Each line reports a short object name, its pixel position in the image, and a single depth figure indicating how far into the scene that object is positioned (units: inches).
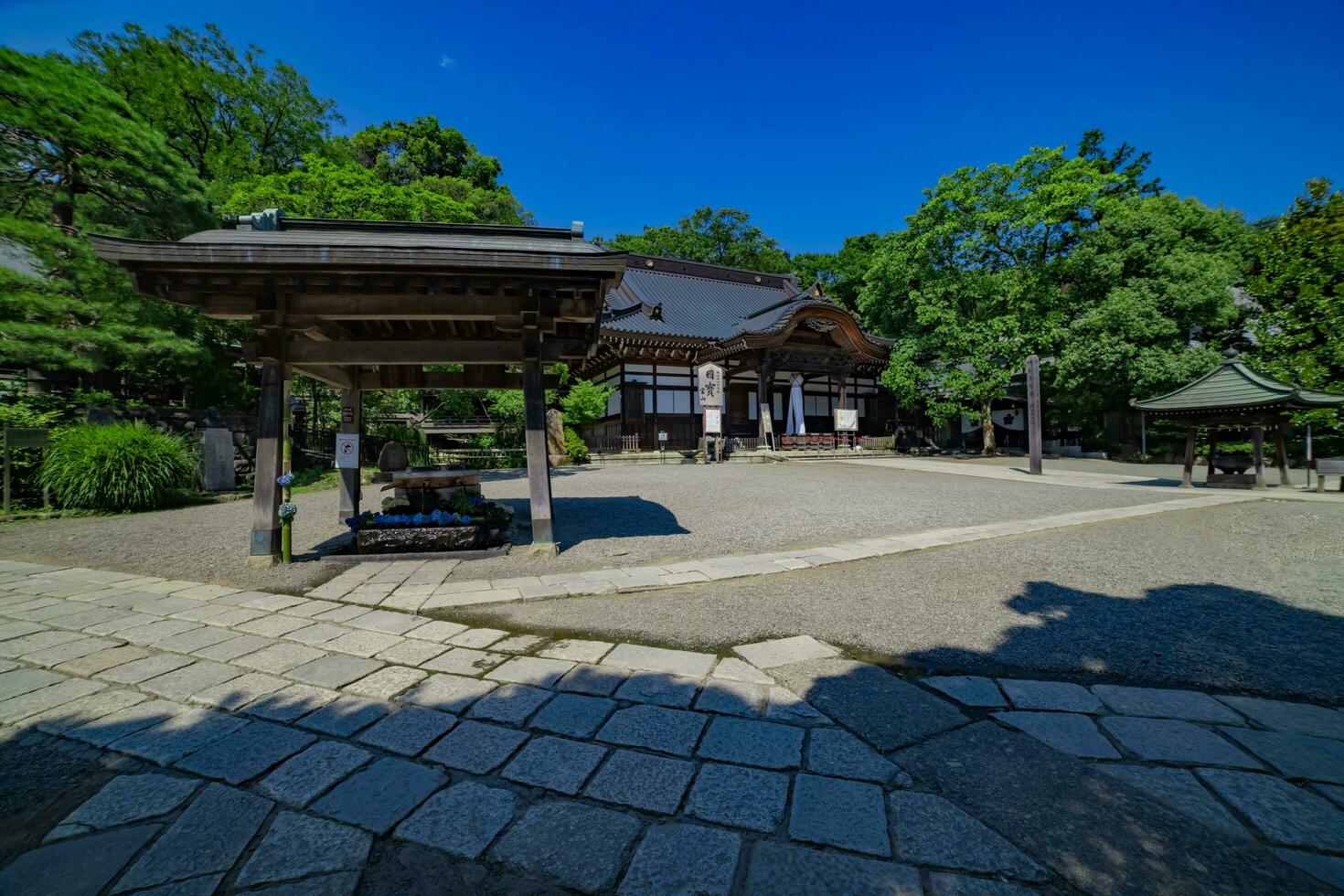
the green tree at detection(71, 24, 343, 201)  599.2
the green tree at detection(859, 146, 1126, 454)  724.7
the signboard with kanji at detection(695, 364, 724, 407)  714.8
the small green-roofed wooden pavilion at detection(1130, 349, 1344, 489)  348.8
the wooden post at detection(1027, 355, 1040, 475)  545.6
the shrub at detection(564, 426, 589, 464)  649.0
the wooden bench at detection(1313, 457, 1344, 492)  381.4
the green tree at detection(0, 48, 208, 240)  405.4
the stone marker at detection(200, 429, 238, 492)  410.6
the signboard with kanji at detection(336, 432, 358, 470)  263.4
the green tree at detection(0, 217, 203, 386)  370.0
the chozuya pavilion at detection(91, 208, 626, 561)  174.4
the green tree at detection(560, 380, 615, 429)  652.1
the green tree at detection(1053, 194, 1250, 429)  631.8
